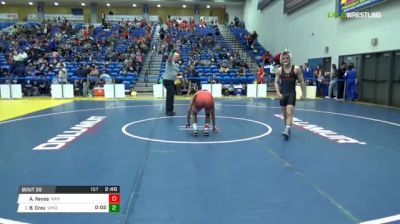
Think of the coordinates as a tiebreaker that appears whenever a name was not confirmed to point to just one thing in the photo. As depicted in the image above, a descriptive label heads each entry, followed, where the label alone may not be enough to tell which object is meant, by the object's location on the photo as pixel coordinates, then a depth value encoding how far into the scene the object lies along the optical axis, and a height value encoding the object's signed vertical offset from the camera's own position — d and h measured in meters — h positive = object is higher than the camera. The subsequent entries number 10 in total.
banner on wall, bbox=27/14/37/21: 37.69 +5.92
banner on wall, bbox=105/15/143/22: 37.22 +5.95
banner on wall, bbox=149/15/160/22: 38.62 +6.07
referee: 10.32 -0.12
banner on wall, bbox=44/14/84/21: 38.06 +6.06
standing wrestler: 7.27 -0.11
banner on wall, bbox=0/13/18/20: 38.12 +6.06
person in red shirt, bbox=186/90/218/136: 7.22 -0.53
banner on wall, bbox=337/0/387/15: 14.21 +2.98
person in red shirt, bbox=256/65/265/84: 18.44 +0.11
